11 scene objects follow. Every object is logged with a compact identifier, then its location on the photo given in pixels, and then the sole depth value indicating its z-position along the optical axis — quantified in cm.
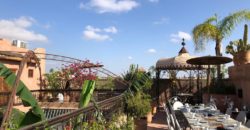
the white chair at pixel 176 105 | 708
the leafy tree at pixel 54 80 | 1038
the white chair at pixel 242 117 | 507
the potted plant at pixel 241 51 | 866
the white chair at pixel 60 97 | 845
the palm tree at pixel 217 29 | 1016
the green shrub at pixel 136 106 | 524
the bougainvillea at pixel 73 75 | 940
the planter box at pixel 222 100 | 846
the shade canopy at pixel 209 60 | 824
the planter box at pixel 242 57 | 864
